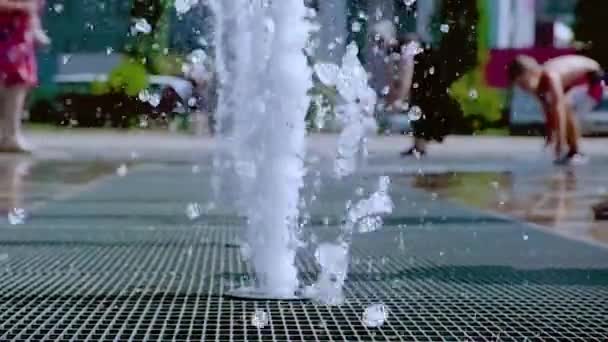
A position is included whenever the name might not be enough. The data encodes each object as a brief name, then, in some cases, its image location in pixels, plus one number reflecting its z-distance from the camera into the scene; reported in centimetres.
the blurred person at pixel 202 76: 634
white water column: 390
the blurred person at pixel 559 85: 1152
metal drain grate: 316
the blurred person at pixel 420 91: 1011
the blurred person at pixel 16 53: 1111
